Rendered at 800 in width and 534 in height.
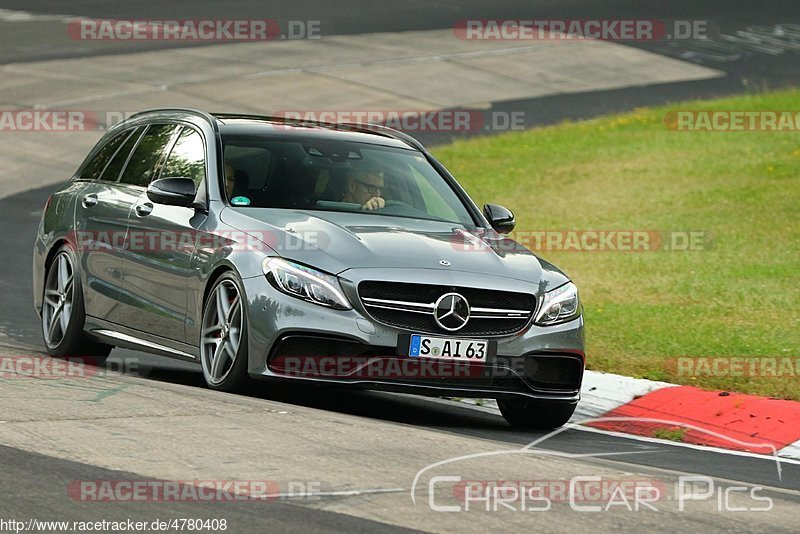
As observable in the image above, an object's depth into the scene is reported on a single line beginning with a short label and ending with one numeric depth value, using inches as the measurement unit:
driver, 746.2
